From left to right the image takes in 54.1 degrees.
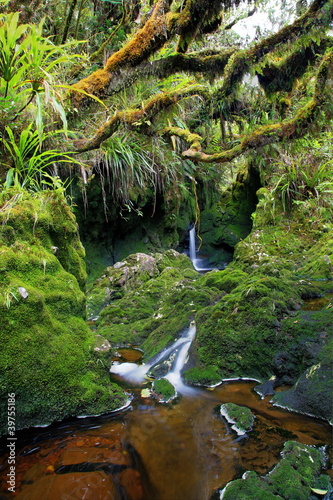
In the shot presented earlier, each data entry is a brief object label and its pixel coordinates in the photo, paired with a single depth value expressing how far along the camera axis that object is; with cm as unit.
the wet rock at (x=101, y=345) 286
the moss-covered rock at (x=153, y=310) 424
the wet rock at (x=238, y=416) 231
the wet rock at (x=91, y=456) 203
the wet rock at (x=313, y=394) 239
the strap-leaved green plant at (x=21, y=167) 347
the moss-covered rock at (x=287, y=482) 167
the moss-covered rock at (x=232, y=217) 1138
